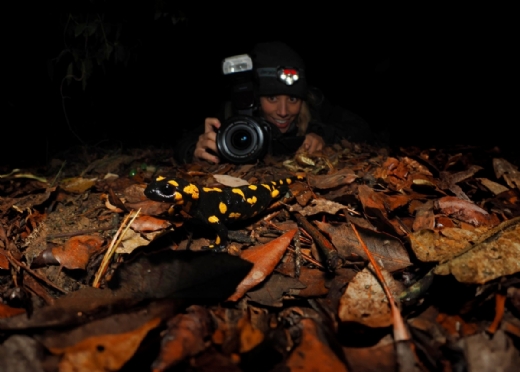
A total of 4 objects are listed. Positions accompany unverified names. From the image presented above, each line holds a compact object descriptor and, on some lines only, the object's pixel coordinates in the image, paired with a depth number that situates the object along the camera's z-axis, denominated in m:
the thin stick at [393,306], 0.16
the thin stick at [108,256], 0.23
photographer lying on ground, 0.54
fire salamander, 0.31
